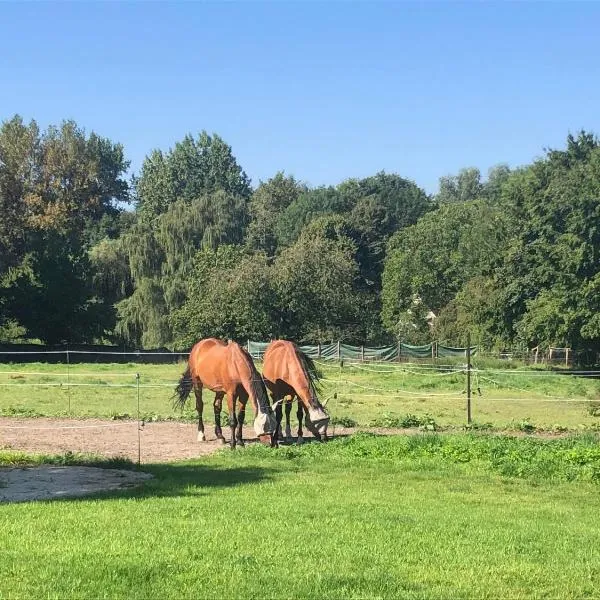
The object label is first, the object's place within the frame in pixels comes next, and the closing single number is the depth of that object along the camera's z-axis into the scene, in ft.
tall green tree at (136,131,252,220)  334.03
